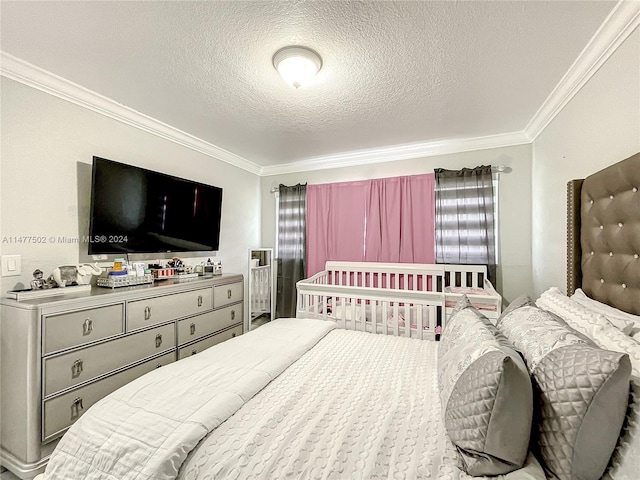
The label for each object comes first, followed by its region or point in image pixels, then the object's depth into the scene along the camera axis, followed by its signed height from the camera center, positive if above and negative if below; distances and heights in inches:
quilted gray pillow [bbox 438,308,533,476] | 30.1 -19.0
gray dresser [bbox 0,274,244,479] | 59.7 -27.0
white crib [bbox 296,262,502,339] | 94.5 -18.4
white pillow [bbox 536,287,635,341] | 40.8 -11.2
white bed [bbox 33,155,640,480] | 31.4 -25.0
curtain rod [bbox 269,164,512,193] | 114.9 +31.3
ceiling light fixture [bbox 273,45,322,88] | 63.3 +42.7
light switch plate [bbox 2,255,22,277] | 68.2 -5.1
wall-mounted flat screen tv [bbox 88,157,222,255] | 83.2 +11.7
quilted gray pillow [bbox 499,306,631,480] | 26.5 -16.1
